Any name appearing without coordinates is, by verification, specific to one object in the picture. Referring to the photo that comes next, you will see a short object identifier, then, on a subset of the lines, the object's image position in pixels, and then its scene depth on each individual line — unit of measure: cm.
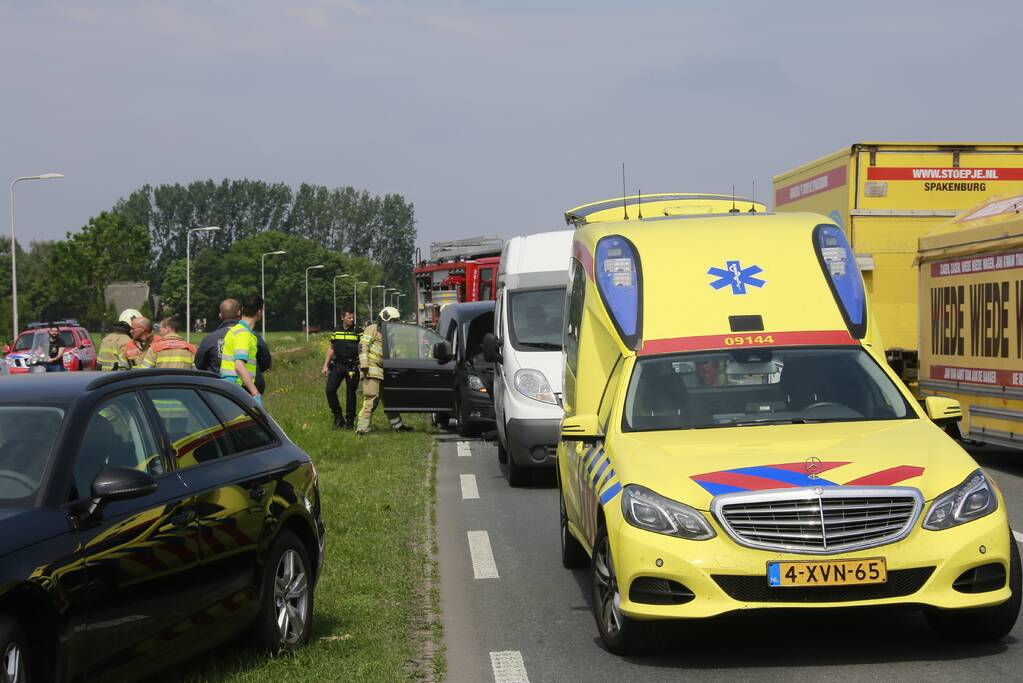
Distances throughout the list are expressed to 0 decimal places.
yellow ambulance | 598
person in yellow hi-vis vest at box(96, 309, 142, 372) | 1684
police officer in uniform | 2053
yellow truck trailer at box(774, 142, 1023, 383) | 1692
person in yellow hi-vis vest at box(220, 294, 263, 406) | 1155
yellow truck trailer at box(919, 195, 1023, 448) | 1388
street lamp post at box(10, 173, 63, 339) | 4772
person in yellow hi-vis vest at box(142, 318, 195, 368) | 1245
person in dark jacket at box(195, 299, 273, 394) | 1188
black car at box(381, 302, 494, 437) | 1827
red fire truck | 3500
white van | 1350
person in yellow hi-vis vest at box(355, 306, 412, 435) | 1955
